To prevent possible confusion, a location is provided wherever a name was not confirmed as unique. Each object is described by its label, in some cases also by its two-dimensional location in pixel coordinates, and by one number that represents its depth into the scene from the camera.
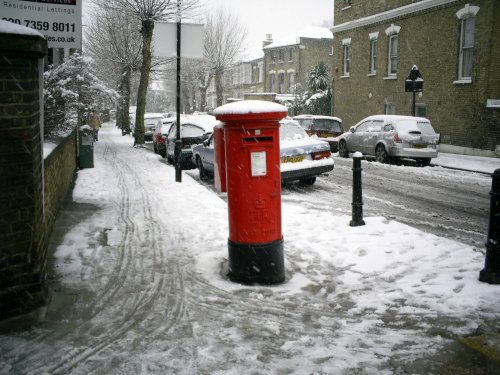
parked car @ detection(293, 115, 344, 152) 21.97
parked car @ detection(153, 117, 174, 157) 21.44
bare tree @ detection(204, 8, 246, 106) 55.44
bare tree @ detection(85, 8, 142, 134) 36.84
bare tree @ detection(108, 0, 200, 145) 25.80
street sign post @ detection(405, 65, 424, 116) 20.83
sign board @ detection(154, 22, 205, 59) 11.20
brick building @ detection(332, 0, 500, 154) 19.97
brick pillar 3.89
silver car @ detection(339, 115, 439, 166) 16.81
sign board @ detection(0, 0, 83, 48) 5.61
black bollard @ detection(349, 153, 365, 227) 7.41
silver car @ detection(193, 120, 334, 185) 11.59
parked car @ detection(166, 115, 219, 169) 15.93
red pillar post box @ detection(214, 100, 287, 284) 4.94
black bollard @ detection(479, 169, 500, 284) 4.93
